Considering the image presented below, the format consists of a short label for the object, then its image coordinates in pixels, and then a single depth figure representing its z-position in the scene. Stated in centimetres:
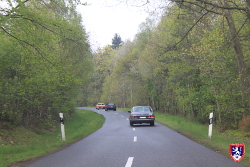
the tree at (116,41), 11462
